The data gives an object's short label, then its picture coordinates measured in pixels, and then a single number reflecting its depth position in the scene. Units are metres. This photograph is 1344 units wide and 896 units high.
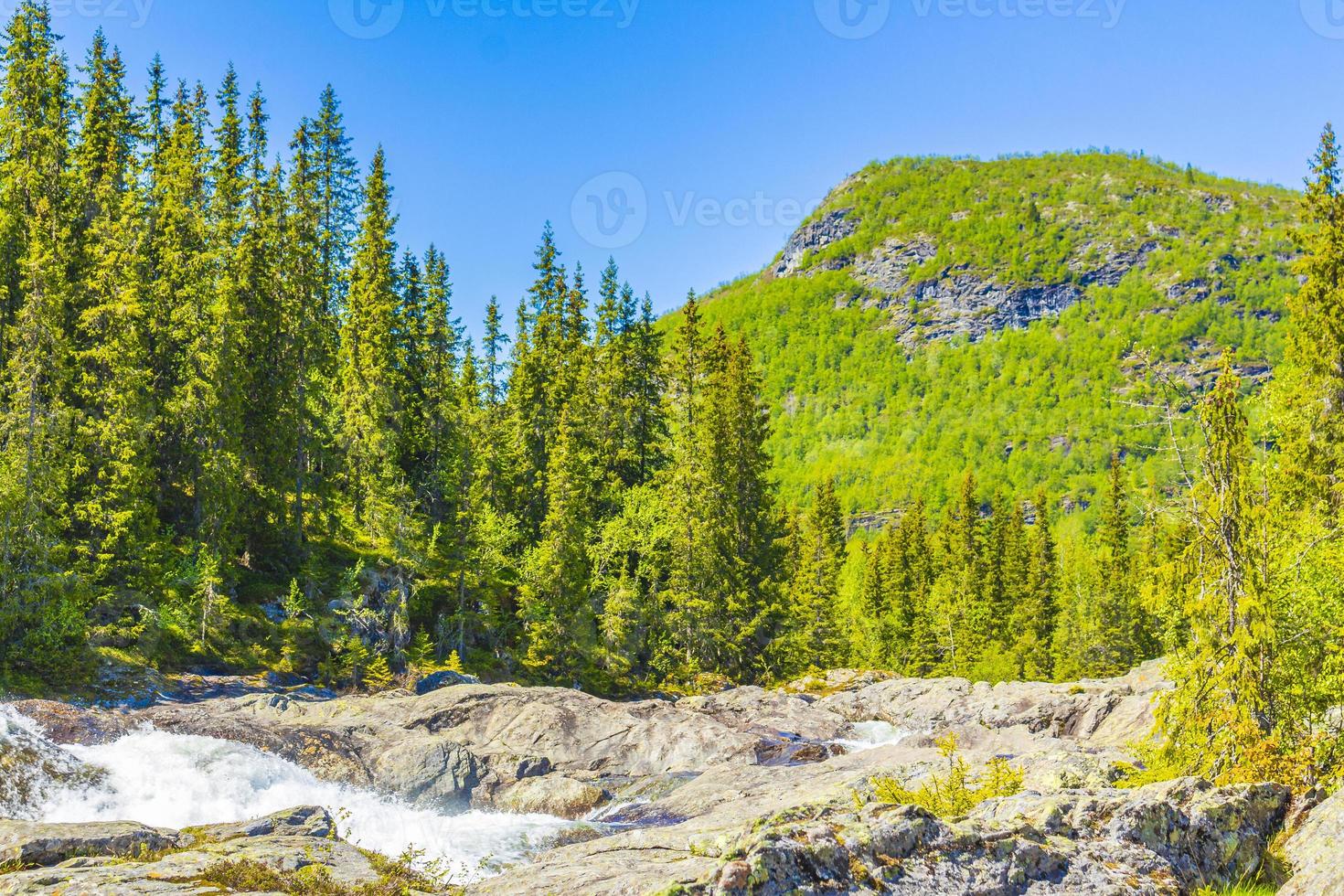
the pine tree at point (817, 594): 47.97
